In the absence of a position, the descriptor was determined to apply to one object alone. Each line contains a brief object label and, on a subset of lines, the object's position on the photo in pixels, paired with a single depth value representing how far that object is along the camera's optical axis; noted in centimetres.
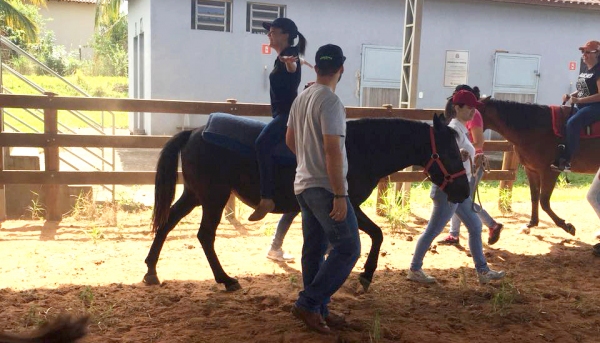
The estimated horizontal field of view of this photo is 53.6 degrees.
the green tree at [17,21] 2197
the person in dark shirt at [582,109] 683
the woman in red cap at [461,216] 497
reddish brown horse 714
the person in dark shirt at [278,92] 458
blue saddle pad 491
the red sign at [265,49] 1547
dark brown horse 454
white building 1514
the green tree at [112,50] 3381
